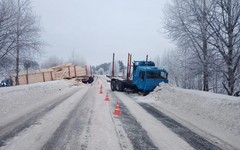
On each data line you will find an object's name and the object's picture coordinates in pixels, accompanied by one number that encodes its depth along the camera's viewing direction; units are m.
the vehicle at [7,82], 19.97
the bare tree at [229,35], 8.81
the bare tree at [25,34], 12.35
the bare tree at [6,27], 10.33
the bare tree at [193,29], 9.79
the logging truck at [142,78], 12.96
